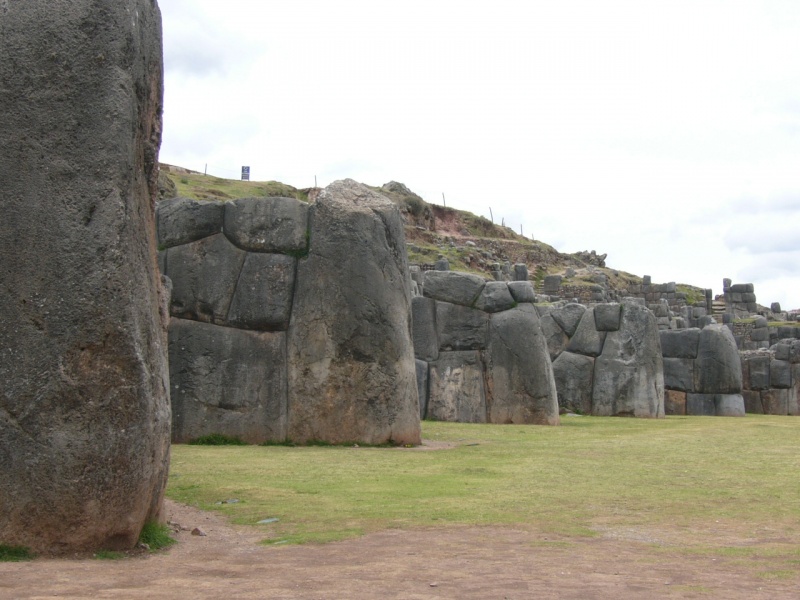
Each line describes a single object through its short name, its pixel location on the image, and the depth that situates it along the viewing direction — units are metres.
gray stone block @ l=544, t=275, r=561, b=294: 58.84
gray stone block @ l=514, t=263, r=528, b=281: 53.58
